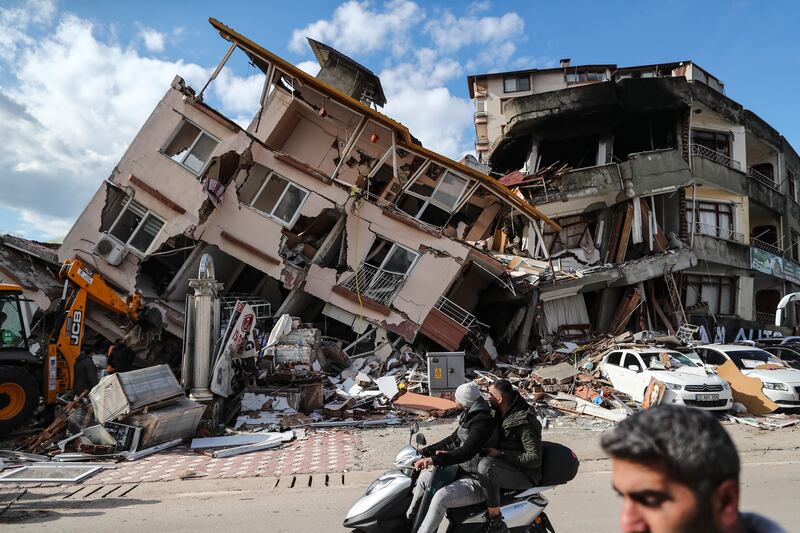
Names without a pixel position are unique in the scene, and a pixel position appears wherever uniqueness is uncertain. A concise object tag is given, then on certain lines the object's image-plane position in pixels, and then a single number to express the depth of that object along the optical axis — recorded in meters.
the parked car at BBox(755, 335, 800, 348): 18.38
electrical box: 13.07
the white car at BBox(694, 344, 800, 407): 12.27
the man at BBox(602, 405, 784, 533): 1.19
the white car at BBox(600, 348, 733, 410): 11.68
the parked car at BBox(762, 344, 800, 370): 16.08
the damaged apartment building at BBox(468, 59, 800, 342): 21.58
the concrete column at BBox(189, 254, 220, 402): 10.02
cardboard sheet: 12.48
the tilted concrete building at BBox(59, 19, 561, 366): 16.52
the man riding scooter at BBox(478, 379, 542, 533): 3.81
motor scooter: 3.55
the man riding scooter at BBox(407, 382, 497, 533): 3.60
